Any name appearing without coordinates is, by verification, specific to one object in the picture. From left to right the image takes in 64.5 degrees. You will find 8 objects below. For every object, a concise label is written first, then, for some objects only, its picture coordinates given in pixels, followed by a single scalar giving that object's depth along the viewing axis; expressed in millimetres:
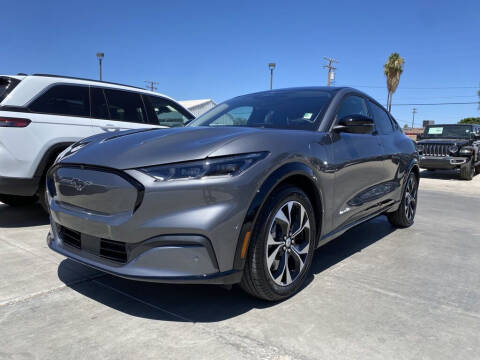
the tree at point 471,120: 57203
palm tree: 34969
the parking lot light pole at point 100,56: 26203
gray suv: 2025
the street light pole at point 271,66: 28281
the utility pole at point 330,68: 37656
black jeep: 11102
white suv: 3834
